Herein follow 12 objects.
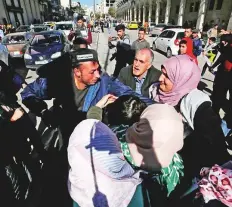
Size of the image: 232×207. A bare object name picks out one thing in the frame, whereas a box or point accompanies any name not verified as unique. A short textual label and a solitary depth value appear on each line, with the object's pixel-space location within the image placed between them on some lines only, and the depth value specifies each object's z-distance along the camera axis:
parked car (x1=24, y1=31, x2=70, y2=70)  8.15
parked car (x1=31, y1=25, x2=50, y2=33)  15.65
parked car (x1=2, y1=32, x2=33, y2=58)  9.29
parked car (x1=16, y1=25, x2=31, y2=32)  16.76
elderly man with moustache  2.88
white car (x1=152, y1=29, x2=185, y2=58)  10.66
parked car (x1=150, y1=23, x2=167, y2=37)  23.41
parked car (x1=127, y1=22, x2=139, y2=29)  36.47
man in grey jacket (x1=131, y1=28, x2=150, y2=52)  4.85
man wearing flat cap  2.04
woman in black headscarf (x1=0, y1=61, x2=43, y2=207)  1.95
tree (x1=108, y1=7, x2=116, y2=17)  103.67
